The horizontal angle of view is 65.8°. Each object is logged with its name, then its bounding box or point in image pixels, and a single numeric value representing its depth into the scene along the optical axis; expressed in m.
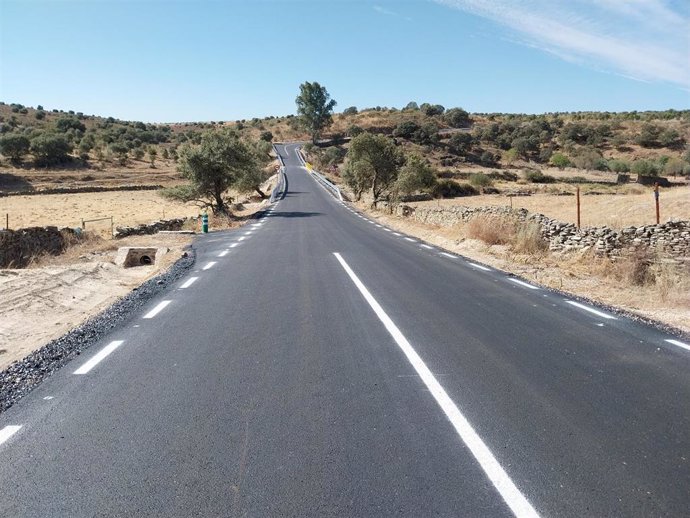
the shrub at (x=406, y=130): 116.38
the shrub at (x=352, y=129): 122.94
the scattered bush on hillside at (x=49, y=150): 72.81
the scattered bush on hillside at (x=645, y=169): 66.31
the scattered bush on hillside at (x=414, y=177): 43.22
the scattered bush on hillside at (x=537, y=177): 70.27
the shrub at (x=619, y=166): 72.38
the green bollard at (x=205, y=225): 24.10
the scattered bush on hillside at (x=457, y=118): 141.62
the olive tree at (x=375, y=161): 43.00
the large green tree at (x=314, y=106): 125.88
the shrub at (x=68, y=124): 101.89
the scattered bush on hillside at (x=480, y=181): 62.09
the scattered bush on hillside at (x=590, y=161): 78.81
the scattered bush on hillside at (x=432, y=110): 151.25
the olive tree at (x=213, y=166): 32.16
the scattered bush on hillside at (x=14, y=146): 70.88
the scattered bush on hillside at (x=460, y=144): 103.94
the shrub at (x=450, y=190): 56.69
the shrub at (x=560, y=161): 86.94
